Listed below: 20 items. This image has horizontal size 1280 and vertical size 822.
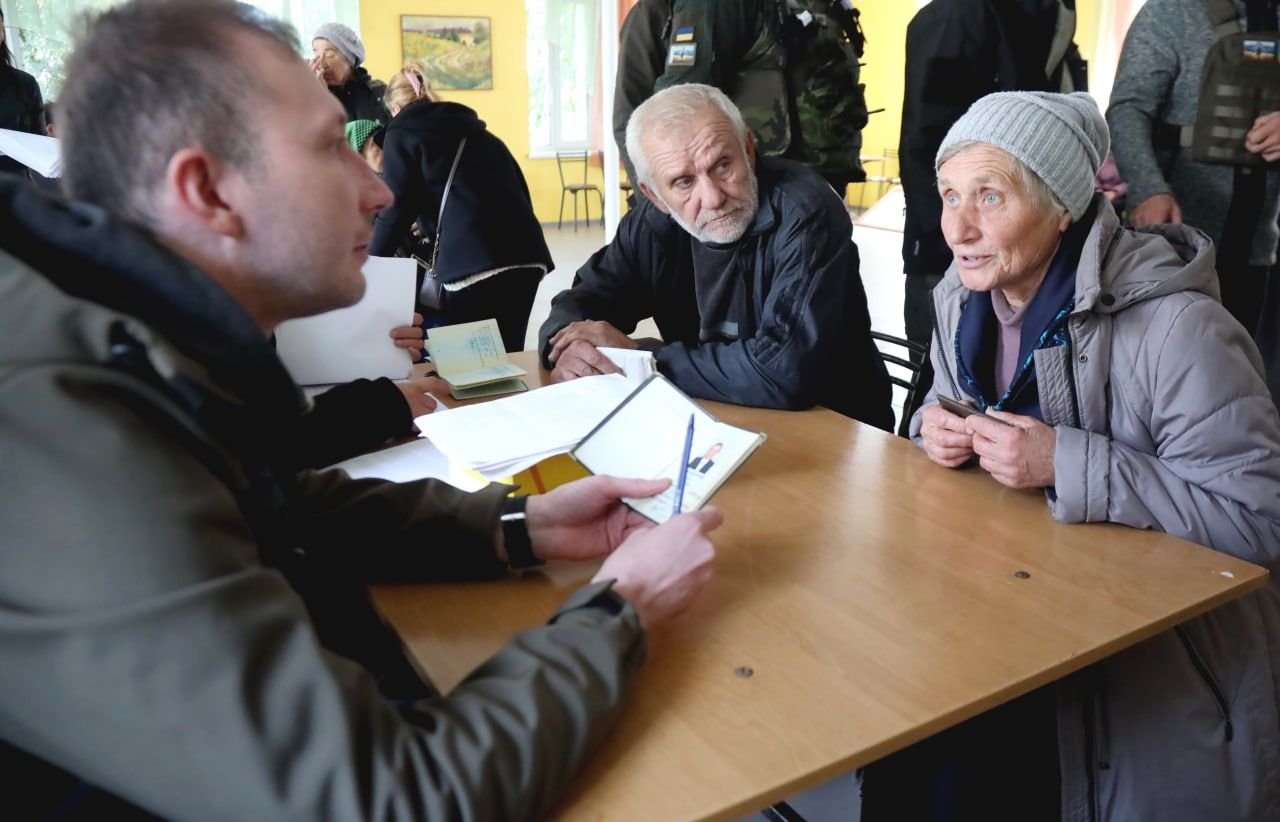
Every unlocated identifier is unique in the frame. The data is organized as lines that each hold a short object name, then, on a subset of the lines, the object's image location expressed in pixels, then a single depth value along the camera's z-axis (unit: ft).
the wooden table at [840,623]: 2.75
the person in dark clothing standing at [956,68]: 9.14
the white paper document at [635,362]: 6.40
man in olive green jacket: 2.11
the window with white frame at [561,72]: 32.04
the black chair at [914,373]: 6.57
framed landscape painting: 30.81
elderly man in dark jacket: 6.34
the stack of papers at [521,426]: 4.72
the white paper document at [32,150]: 6.92
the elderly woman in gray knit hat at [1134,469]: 4.25
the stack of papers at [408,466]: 4.86
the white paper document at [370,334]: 6.66
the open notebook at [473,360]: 6.53
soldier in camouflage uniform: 9.96
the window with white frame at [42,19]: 22.00
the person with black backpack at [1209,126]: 8.08
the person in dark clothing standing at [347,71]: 12.60
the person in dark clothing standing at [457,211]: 9.50
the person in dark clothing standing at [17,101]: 12.12
